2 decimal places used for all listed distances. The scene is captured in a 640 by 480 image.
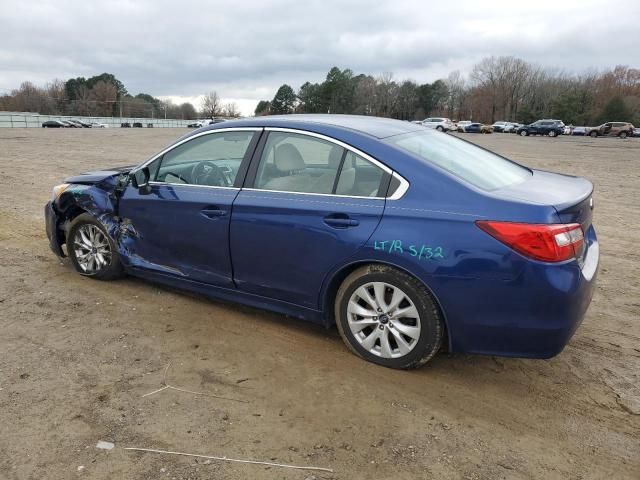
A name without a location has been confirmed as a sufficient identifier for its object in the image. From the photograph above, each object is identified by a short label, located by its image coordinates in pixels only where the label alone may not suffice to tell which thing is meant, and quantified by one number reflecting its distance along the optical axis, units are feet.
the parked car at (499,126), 236.04
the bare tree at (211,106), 412.98
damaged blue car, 9.86
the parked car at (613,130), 172.24
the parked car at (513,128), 227.81
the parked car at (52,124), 228.84
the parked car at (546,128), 180.96
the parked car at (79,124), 242.74
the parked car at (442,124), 201.83
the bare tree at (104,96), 357.20
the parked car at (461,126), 217.56
